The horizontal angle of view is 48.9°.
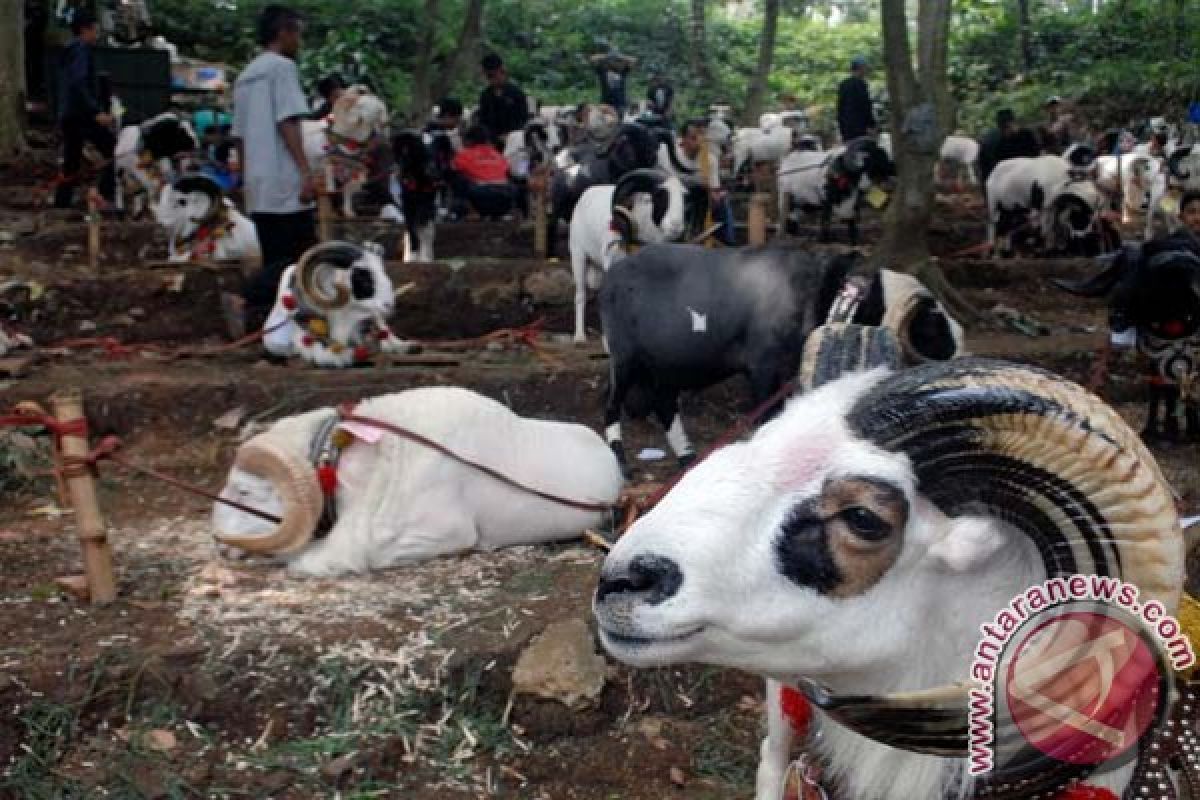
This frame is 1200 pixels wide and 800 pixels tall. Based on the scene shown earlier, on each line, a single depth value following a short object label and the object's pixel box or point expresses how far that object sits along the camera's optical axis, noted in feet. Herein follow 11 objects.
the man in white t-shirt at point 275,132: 27.53
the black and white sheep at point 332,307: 28.60
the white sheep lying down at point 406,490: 18.54
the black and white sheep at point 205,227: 38.14
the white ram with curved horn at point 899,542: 6.97
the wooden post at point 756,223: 35.99
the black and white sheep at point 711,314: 21.80
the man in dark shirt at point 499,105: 54.70
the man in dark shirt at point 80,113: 45.19
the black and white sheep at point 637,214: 32.22
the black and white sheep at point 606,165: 42.52
